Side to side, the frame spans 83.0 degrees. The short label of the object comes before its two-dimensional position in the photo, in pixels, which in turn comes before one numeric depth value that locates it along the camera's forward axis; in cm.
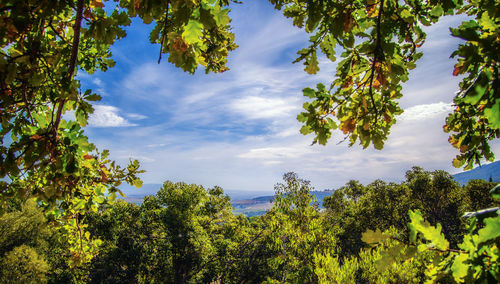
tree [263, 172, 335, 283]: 897
